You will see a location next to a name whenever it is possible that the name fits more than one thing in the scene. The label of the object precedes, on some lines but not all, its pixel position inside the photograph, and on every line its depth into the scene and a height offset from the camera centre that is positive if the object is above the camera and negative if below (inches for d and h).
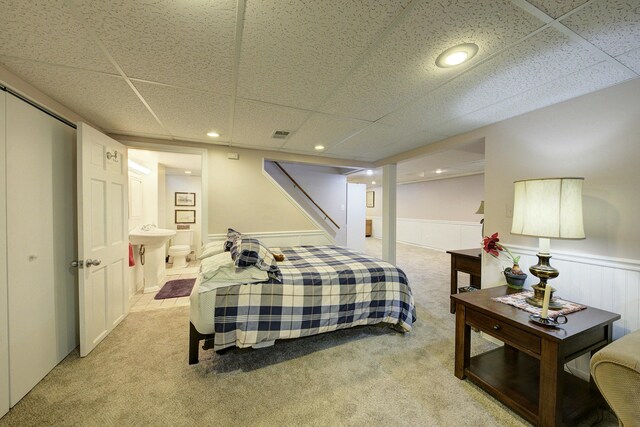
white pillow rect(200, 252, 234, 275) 77.3 -19.5
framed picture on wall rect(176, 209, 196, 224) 217.5 -7.0
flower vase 76.5 -22.0
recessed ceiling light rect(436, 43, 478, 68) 50.0 +34.5
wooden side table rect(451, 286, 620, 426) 51.0 -35.5
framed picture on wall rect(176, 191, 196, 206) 217.6 +8.8
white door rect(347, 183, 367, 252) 236.2 -5.2
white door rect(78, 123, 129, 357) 77.6 -9.9
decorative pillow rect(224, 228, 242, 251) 110.4 -13.9
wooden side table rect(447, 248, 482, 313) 105.4 -25.1
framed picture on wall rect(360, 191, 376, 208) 398.3 +18.7
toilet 181.3 -30.3
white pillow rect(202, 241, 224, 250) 120.7 -18.5
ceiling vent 107.1 +35.2
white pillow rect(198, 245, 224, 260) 108.0 -19.8
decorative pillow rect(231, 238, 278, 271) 78.7 -16.4
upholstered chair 36.7 -26.8
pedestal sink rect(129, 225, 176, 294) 133.7 -24.4
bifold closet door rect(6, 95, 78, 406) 60.0 -10.3
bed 72.5 -32.0
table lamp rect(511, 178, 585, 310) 59.1 -0.8
